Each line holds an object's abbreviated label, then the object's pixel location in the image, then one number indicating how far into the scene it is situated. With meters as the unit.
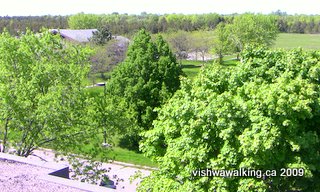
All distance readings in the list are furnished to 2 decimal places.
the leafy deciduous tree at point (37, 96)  17.23
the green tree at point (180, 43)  65.69
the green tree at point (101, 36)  60.69
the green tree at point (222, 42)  66.86
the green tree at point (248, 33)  66.75
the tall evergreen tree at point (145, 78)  28.08
